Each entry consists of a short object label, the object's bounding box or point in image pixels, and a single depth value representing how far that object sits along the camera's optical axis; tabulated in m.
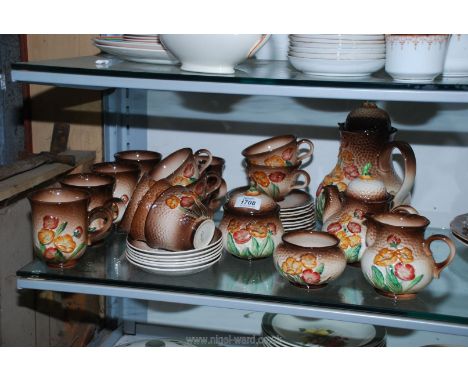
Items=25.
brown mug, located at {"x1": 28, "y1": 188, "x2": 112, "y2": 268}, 1.28
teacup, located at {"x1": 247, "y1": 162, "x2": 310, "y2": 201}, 1.46
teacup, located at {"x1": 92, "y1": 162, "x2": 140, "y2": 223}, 1.46
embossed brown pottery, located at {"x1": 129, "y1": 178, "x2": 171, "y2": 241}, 1.33
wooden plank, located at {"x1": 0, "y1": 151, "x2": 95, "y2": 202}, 1.52
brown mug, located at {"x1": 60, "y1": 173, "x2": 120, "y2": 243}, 1.38
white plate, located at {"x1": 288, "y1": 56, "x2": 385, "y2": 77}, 1.15
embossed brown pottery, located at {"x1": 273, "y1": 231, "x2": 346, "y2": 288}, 1.23
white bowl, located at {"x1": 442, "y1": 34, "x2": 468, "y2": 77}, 1.16
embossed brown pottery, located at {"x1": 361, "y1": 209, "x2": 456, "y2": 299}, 1.19
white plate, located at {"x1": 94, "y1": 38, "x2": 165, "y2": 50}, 1.32
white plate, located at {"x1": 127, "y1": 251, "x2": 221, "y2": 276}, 1.30
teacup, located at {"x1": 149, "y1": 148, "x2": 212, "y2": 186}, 1.38
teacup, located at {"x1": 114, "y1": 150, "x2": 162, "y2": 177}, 1.54
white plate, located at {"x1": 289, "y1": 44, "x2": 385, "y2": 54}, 1.15
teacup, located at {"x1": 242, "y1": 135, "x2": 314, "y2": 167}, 1.46
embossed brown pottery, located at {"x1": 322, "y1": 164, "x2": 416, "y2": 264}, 1.31
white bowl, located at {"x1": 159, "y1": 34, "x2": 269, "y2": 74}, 1.18
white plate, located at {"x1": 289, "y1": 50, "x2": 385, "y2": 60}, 1.15
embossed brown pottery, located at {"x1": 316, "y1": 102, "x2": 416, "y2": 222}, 1.42
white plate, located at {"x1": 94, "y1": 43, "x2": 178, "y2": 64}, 1.32
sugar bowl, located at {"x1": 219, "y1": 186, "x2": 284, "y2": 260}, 1.33
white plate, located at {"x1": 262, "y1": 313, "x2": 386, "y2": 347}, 1.48
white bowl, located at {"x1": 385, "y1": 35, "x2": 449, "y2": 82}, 1.11
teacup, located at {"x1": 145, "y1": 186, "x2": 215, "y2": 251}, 1.29
